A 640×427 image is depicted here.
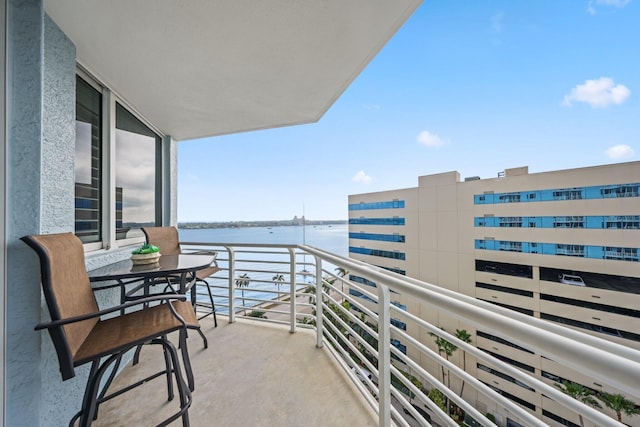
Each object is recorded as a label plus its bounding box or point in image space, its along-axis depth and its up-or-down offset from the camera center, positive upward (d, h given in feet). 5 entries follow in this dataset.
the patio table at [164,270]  4.26 -1.05
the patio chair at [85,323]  2.91 -1.67
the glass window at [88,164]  5.46 +1.34
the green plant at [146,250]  5.38 -0.74
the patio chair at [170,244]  7.33 -0.85
